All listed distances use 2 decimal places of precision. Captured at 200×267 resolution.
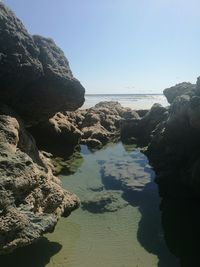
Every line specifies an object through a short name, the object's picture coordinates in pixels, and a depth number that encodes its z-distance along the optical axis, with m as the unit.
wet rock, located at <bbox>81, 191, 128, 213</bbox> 8.04
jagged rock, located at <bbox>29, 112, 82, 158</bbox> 12.50
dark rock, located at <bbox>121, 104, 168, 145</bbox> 17.15
